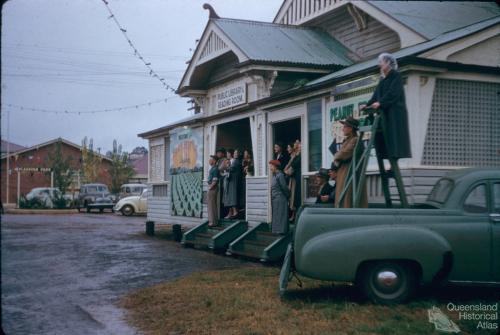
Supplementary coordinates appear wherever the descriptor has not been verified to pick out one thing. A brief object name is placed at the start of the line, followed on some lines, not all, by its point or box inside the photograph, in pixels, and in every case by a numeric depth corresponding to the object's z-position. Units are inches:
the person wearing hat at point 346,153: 347.3
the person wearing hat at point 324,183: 418.6
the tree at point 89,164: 2057.1
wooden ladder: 295.6
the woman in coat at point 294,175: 508.7
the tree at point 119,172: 2066.9
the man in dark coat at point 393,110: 293.9
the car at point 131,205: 1403.8
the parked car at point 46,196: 1669.5
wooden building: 384.5
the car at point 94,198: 1592.0
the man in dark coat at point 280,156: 530.2
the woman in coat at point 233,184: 602.9
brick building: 1961.1
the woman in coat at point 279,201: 478.6
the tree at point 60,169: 1820.9
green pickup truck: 273.0
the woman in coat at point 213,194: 624.4
